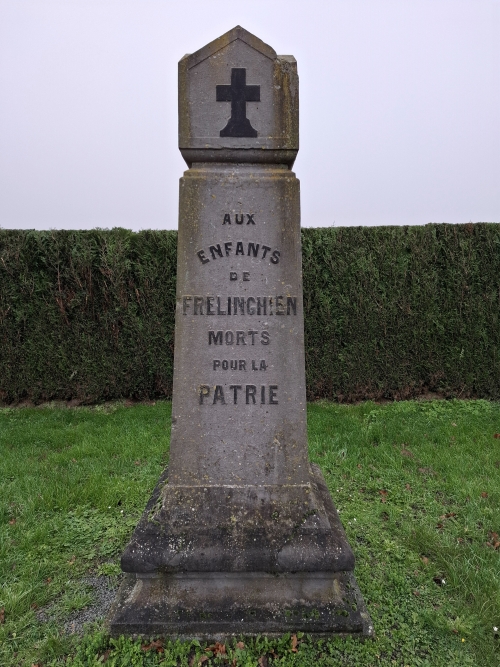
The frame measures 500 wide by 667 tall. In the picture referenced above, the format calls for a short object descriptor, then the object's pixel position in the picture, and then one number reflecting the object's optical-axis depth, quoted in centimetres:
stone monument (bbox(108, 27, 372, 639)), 209
